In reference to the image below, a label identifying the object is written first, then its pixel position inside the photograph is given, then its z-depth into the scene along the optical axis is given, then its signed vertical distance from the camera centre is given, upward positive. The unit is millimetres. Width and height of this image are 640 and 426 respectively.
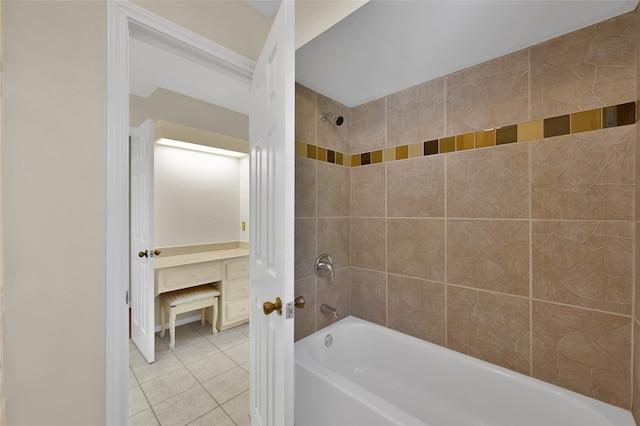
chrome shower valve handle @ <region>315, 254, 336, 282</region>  1767 -370
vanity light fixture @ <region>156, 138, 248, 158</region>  2624 +730
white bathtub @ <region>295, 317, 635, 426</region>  1130 -932
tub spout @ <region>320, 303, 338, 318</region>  1816 -691
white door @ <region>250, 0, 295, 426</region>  887 -33
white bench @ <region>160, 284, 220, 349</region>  2332 -854
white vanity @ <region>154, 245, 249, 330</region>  2418 -632
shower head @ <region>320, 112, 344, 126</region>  1818 +673
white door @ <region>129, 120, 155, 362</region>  2152 -235
